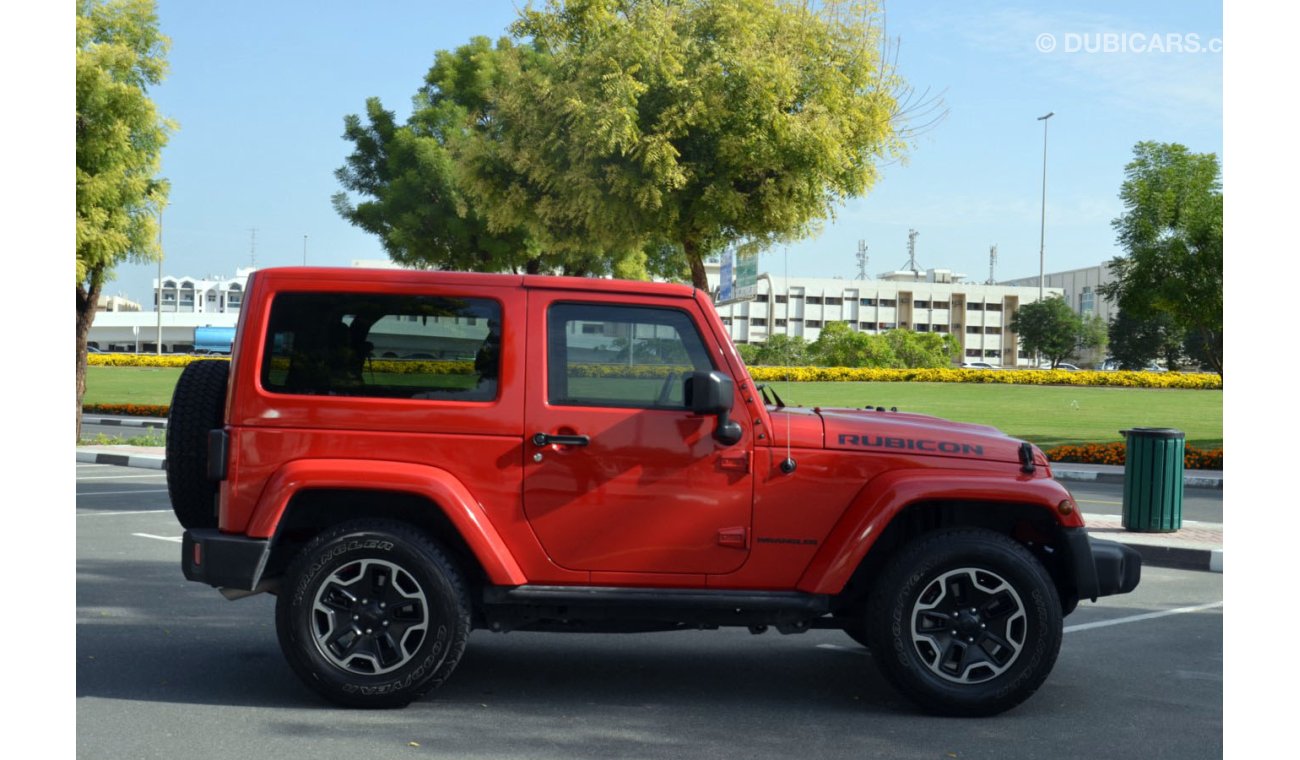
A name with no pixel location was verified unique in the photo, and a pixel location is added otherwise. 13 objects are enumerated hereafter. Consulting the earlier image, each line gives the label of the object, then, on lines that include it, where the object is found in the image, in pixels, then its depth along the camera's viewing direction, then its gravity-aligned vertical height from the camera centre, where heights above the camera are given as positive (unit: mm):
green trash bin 11477 -1033
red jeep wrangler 5363 -547
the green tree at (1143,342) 79875 +1874
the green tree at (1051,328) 92188 +3165
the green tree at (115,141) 19000 +3471
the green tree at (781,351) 51812 +724
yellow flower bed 44344 -262
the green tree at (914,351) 57125 +866
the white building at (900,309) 137500 +6743
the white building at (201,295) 140000 +8043
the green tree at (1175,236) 19578 +2155
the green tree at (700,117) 16375 +3372
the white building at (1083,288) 128750 +9114
